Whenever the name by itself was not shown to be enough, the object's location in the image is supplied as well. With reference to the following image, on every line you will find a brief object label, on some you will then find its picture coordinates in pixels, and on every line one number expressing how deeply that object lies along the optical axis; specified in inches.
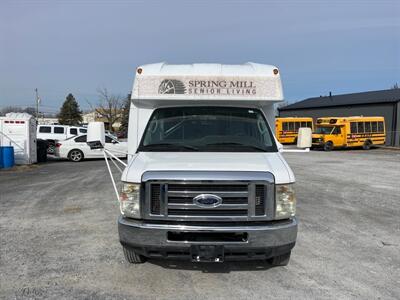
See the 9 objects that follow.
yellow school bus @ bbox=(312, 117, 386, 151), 1296.8
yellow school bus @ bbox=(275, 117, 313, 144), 1536.7
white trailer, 753.6
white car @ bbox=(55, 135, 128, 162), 842.8
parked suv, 1006.4
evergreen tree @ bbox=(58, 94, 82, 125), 3878.0
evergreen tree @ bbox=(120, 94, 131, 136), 2936.5
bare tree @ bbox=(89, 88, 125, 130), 3264.3
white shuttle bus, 170.4
